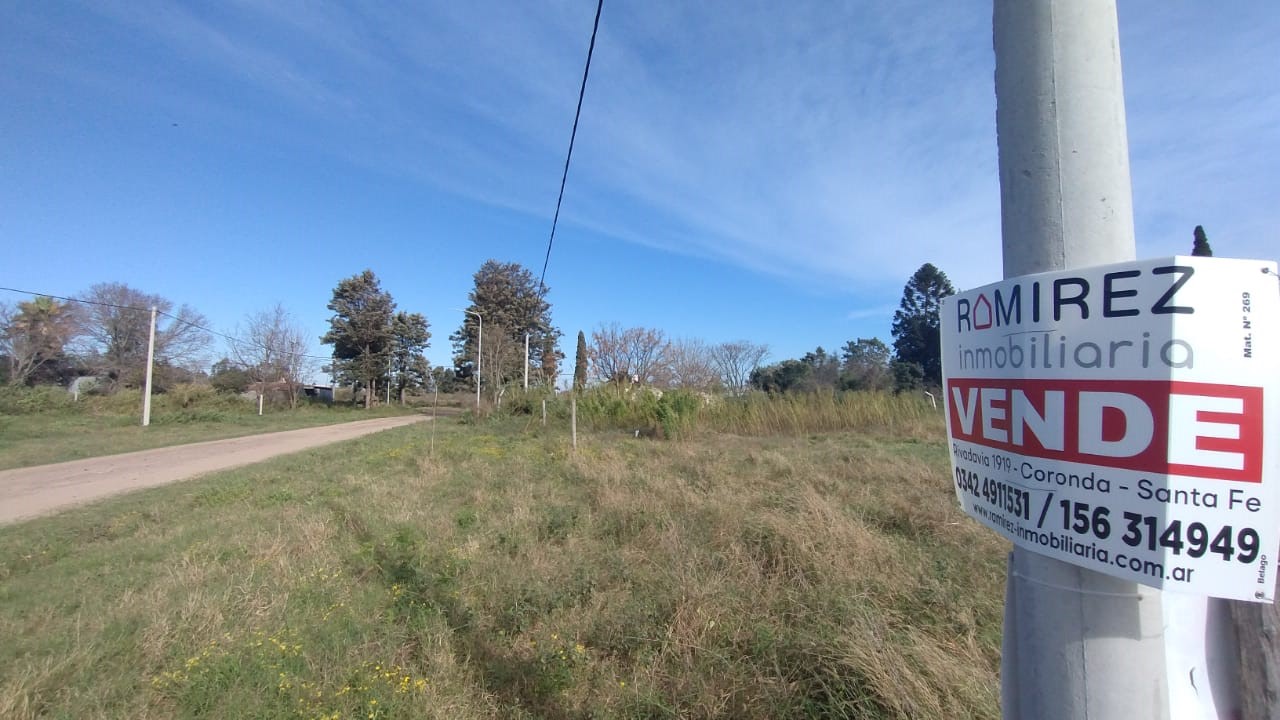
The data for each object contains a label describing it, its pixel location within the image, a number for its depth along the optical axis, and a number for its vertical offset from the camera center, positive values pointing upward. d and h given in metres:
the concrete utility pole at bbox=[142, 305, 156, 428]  20.02 -0.49
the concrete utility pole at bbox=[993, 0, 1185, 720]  0.92 +0.32
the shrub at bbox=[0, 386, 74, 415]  22.06 -0.76
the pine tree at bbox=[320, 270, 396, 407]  39.91 +4.16
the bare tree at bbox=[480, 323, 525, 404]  31.78 +2.00
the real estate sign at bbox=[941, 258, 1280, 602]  0.80 -0.04
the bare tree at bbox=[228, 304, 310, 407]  35.47 +1.34
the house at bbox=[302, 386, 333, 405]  44.16 -0.65
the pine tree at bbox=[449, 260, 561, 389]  44.81 +6.40
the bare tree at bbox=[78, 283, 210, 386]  35.38 +2.94
